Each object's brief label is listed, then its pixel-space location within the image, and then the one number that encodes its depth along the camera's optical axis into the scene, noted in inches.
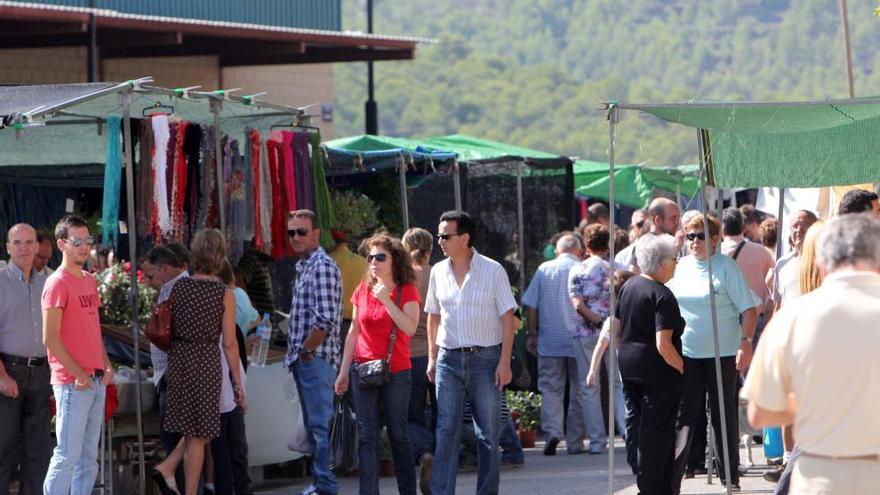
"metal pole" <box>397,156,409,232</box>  1065.5
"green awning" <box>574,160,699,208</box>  1555.1
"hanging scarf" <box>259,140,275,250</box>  872.9
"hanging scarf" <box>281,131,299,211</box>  884.0
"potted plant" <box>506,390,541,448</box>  1087.0
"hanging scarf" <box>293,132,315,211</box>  892.0
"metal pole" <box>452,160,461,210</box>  1106.7
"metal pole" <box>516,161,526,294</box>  1202.6
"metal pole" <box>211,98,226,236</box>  829.2
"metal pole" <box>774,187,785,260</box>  925.1
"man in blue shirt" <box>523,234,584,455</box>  1034.7
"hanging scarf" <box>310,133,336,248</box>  891.4
